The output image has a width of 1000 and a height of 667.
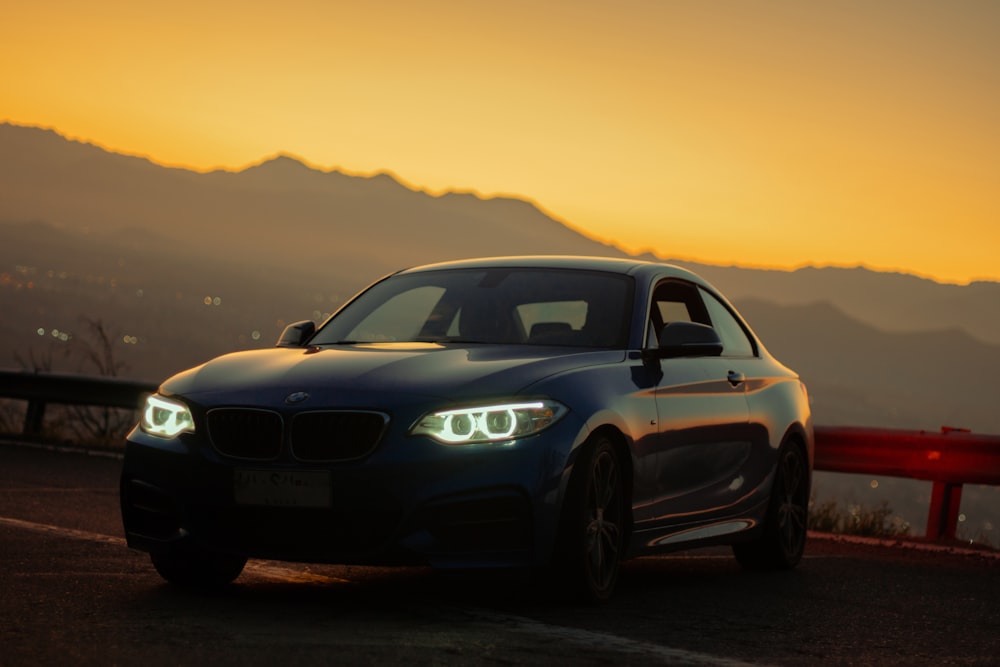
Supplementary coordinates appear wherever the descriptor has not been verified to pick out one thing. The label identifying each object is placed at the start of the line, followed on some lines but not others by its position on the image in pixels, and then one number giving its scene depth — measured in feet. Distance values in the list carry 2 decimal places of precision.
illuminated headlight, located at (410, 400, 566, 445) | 20.06
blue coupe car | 19.99
